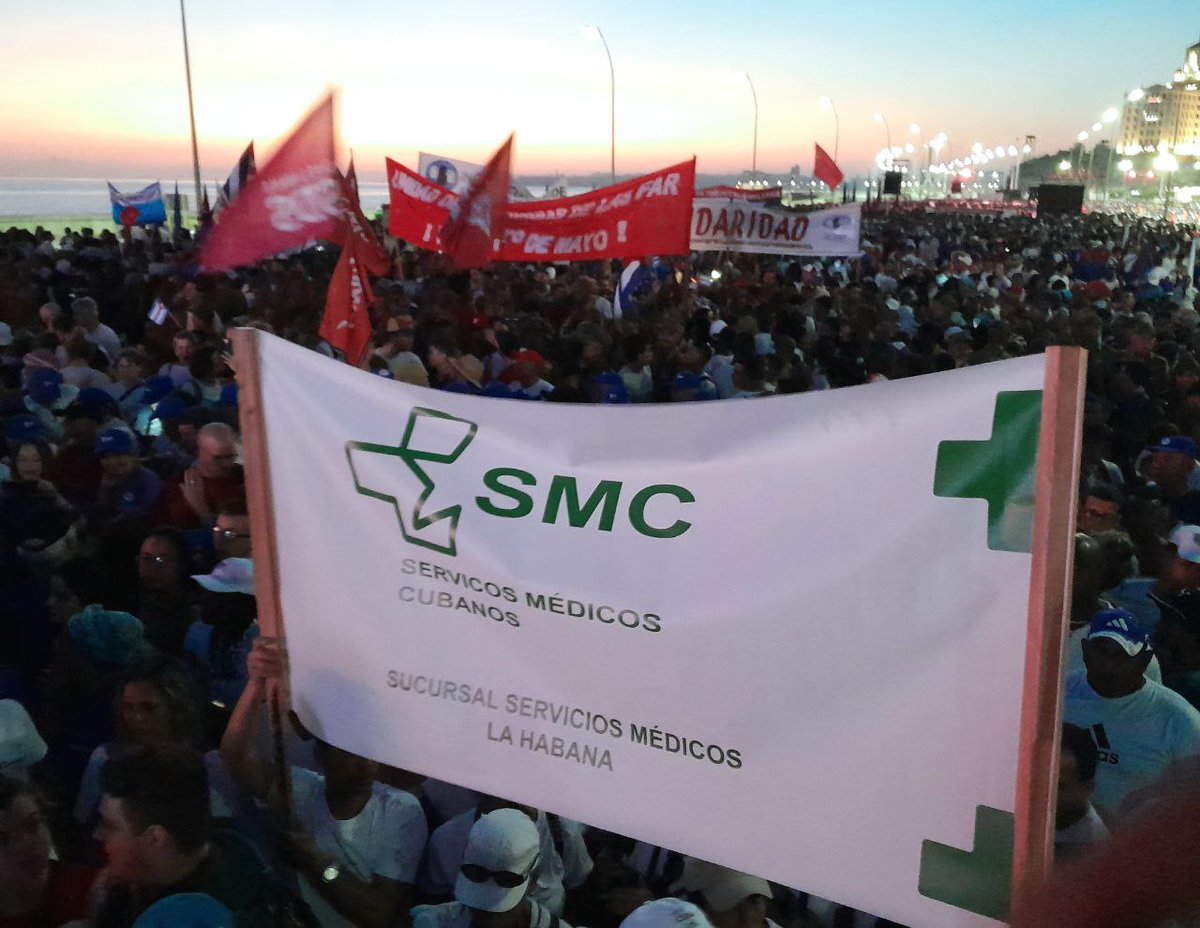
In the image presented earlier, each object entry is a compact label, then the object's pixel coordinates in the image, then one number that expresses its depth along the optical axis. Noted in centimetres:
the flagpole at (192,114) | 2650
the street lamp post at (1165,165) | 5573
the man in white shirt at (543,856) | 287
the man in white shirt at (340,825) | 275
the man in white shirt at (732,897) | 271
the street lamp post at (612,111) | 4172
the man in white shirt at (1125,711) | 317
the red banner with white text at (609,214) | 900
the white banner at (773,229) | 1197
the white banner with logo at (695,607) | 188
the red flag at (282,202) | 530
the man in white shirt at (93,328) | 874
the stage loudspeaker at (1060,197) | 4078
